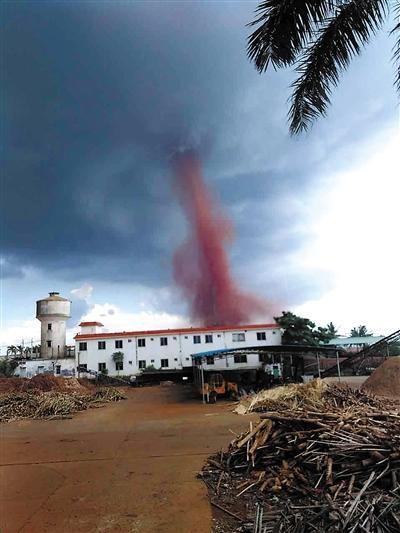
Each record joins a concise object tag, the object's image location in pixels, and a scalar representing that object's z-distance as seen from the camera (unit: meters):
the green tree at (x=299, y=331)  45.09
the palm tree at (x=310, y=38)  6.85
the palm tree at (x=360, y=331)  67.62
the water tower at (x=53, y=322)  52.81
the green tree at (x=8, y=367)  49.00
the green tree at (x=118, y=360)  47.47
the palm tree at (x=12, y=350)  58.40
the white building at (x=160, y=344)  47.00
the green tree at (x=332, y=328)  61.61
